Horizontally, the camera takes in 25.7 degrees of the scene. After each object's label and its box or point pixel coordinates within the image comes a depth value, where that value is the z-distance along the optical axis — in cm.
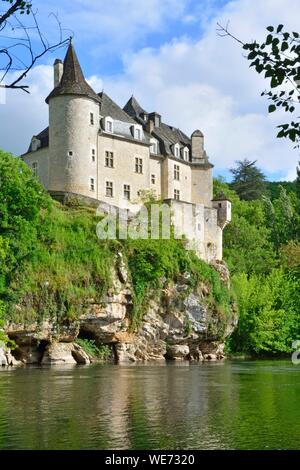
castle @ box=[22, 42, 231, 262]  5291
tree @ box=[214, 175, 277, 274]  7100
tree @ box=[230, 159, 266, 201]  8862
